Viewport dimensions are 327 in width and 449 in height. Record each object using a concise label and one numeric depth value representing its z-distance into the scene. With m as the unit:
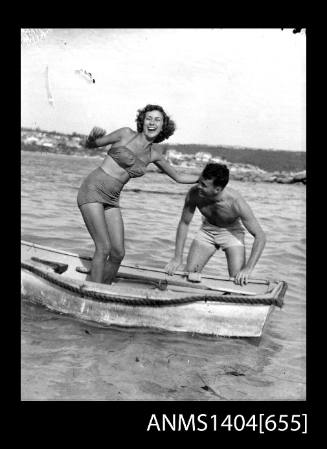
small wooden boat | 5.29
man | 5.63
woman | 5.48
